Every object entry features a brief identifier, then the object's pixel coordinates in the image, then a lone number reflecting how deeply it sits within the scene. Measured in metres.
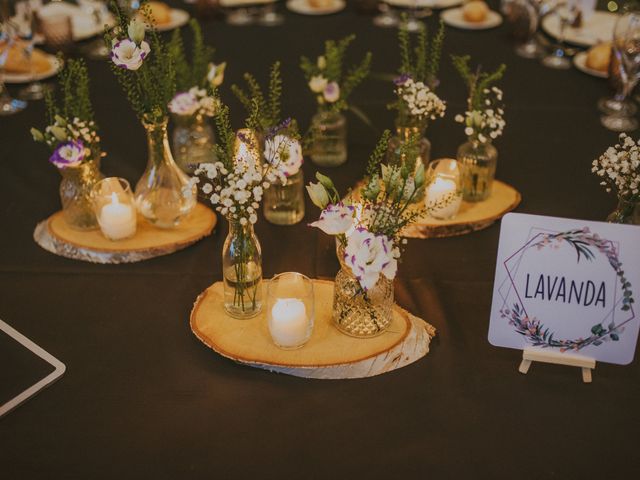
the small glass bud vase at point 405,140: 1.84
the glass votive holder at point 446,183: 1.74
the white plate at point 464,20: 3.05
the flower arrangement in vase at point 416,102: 1.75
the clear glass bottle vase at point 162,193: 1.71
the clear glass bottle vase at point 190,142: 2.07
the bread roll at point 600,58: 2.59
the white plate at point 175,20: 3.01
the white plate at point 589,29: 2.83
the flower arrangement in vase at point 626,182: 1.44
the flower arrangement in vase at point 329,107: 1.95
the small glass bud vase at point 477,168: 1.82
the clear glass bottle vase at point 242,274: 1.42
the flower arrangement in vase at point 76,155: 1.65
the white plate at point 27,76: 2.57
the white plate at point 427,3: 3.19
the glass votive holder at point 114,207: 1.65
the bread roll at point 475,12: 3.06
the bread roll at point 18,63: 2.61
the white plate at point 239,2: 3.23
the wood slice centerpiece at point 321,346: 1.32
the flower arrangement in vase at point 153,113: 1.44
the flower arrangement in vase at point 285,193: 1.68
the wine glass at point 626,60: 2.19
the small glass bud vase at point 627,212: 1.50
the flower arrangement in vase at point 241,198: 1.27
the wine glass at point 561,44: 2.72
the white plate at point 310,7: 3.22
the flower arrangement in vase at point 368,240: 1.24
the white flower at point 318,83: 1.94
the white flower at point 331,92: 1.94
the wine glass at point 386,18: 3.13
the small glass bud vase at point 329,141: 2.02
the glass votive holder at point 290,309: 1.32
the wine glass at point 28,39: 2.45
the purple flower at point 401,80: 1.79
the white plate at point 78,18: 2.94
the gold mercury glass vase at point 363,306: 1.37
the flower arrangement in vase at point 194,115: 2.04
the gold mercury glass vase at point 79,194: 1.71
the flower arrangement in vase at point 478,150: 1.75
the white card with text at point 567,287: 1.25
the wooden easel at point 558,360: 1.31
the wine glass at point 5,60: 2.45
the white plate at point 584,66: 2.59
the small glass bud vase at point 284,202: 1.80
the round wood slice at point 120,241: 1.67
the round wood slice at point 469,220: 1.75
